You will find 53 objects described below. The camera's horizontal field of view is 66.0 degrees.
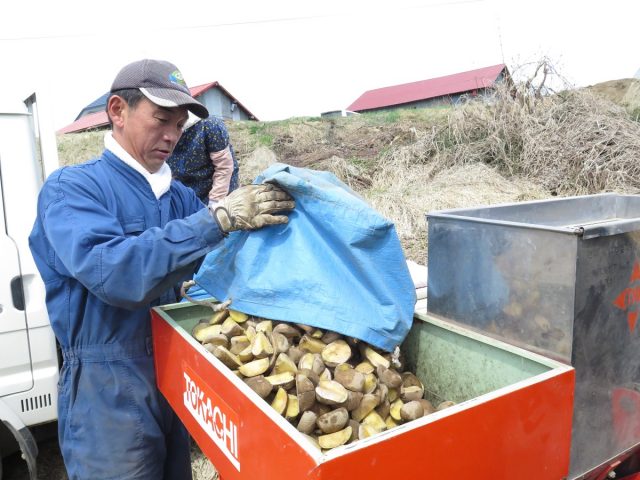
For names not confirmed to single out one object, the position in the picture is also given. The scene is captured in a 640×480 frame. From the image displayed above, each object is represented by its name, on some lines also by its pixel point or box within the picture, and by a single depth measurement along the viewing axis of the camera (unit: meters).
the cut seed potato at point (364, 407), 1.20
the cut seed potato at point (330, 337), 1.36
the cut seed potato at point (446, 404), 1.24
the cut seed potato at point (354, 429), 1.13
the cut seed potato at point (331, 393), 1.14
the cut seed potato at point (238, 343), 1.35
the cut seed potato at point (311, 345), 1.35
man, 1.42
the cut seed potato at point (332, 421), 1.11
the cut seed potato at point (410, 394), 1.35
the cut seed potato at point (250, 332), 1.39
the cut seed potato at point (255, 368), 1.24
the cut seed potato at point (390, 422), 1.24
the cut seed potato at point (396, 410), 1.26
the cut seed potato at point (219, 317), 1.52
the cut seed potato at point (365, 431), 1.13
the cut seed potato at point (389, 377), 1.30
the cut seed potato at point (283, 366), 1.27
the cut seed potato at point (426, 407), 1.26
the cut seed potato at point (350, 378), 1.21
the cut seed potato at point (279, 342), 1.32
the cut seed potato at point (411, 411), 1.20
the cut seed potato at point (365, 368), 1.30
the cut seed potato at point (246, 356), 1.30
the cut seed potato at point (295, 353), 1.33
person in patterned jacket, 3.27
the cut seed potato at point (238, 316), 1.50
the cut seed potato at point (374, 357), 1.33
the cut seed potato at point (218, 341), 1.37
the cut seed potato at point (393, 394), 1.32
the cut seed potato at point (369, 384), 1.24
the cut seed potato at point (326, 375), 1.25
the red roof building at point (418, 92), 30.56
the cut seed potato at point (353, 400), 1.18
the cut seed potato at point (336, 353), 1.30
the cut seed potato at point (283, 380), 1.20
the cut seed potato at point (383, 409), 1.26
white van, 2.33
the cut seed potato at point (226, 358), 1.27
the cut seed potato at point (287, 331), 1.37
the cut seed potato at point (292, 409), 1.15
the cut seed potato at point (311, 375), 1.22
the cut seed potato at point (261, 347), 1.29
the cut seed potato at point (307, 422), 1.11
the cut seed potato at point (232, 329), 1.42
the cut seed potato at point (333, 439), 1.09
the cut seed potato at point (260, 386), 1.15
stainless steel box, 1.19
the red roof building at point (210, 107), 26.14
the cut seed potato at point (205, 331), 1.40
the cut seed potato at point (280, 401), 1.13
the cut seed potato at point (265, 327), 1.39
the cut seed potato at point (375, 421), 1.19
